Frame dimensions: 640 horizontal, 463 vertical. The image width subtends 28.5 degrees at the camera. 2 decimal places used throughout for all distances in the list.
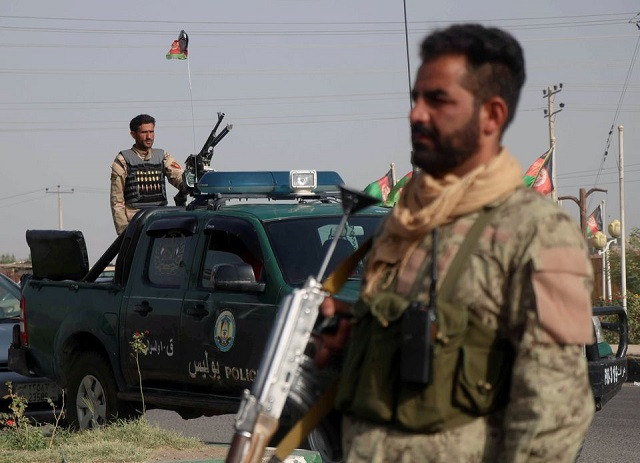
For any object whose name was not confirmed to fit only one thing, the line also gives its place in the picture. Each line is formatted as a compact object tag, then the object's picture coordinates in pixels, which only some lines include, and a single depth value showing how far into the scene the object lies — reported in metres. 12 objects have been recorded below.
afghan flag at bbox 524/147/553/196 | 27.92
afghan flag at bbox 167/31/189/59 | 12.45
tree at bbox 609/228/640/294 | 42.81
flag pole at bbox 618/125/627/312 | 39.00
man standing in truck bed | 10.45
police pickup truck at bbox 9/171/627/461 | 7.94
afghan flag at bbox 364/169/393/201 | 40.84
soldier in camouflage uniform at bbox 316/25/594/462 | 2.61
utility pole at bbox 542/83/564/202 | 48.53
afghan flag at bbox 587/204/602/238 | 54.19
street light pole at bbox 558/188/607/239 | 39.86
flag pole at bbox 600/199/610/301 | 39.15
